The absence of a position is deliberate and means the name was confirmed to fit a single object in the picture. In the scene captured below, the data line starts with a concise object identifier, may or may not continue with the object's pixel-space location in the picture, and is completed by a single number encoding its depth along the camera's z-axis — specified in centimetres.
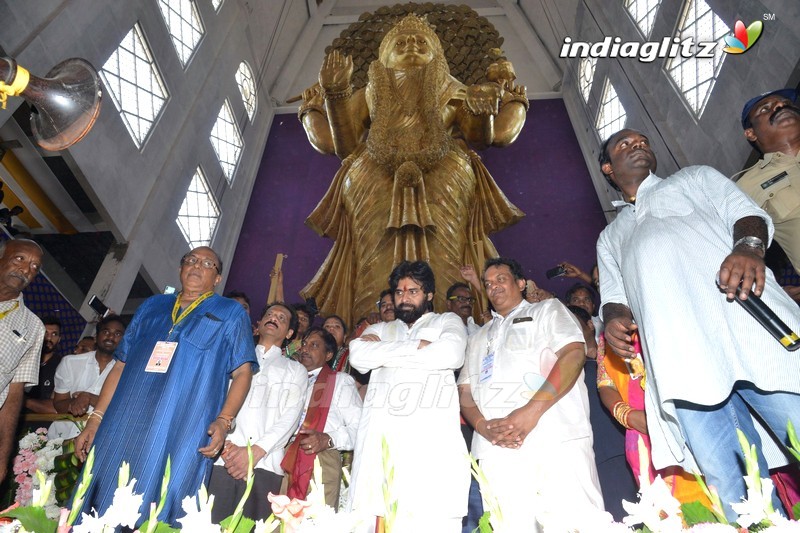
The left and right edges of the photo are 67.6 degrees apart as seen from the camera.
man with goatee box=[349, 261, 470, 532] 178
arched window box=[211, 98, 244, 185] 820
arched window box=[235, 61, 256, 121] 905
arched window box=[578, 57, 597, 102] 870
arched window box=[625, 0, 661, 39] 689
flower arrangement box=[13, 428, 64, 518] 248
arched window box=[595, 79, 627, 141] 776
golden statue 442
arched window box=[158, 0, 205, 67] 709
